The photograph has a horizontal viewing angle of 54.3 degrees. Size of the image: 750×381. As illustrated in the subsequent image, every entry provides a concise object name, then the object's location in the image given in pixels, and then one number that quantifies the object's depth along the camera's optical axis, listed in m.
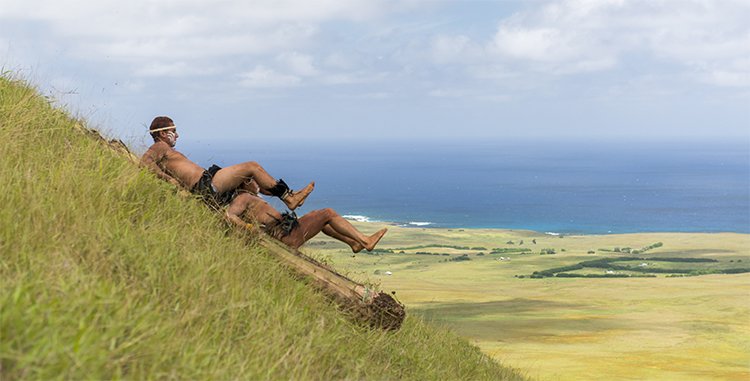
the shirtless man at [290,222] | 10.06
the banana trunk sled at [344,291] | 9.53
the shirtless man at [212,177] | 10.08
